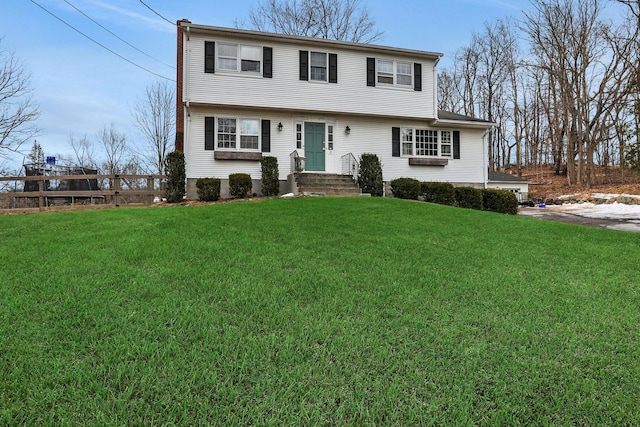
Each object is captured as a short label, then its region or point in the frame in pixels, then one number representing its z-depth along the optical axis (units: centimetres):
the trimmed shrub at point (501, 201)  1175
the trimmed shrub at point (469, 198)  1198
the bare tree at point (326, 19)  2359
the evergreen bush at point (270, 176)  1186
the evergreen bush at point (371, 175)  1240
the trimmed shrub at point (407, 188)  1238
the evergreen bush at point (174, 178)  1133
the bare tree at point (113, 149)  2594
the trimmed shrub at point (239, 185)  1170
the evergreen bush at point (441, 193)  1200
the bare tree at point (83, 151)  2547
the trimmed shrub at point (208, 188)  1136
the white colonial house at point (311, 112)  1238
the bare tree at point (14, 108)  1623
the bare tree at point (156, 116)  2361
